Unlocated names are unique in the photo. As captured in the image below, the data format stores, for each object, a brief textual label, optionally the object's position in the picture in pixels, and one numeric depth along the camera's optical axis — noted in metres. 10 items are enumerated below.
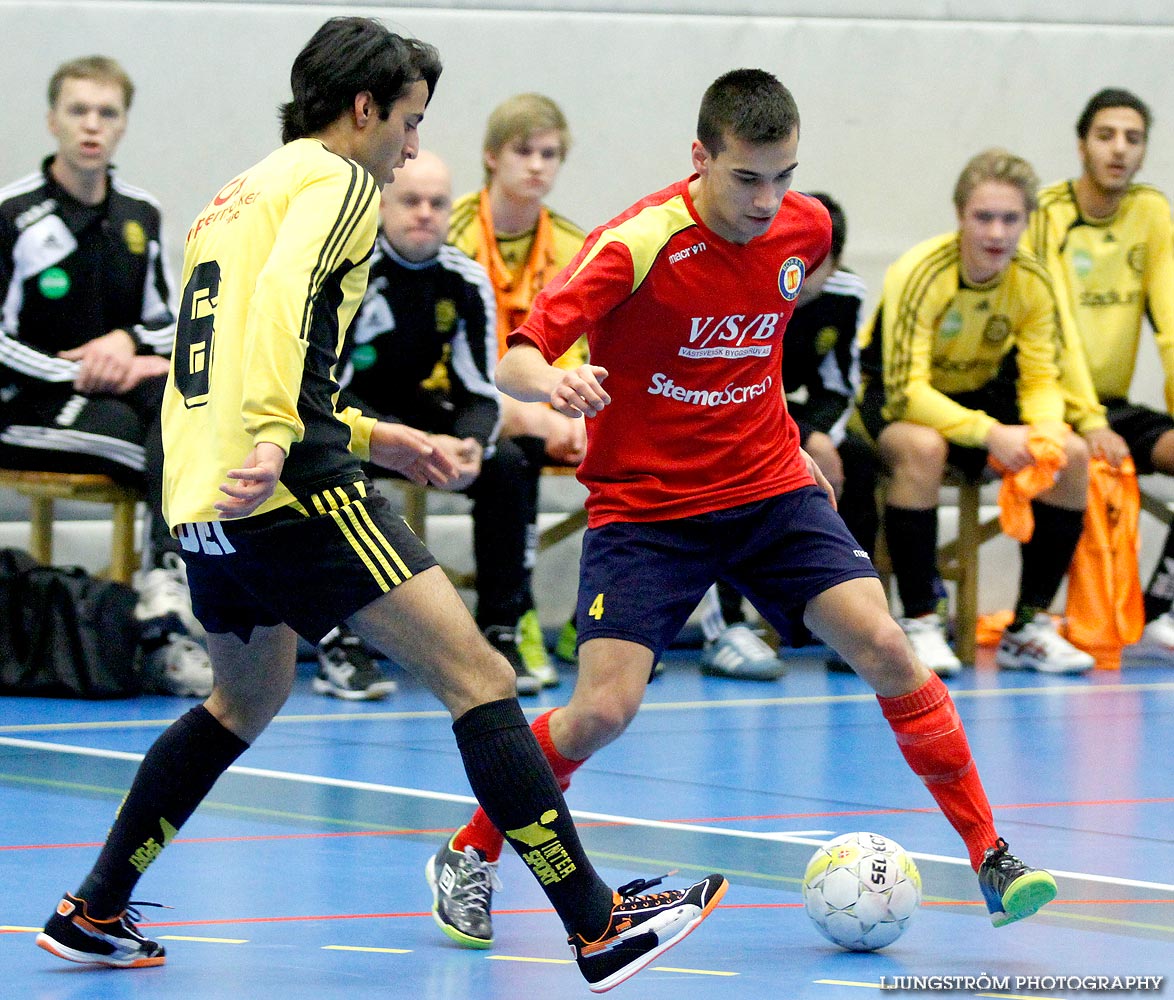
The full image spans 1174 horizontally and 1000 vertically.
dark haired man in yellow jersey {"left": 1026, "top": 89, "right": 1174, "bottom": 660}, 16.34
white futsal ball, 7.21
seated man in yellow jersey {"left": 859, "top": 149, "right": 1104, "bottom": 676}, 15.06
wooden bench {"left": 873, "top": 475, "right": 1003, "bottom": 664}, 16.03
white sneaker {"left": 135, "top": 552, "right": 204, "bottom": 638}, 13.35
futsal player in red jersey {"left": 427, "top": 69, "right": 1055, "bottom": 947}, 7.75
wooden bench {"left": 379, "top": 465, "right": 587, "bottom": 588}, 15.12
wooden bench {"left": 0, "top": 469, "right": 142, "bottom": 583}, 13.91
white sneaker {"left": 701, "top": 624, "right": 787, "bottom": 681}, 14.78
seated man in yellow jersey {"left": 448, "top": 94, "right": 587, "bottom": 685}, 14.58
